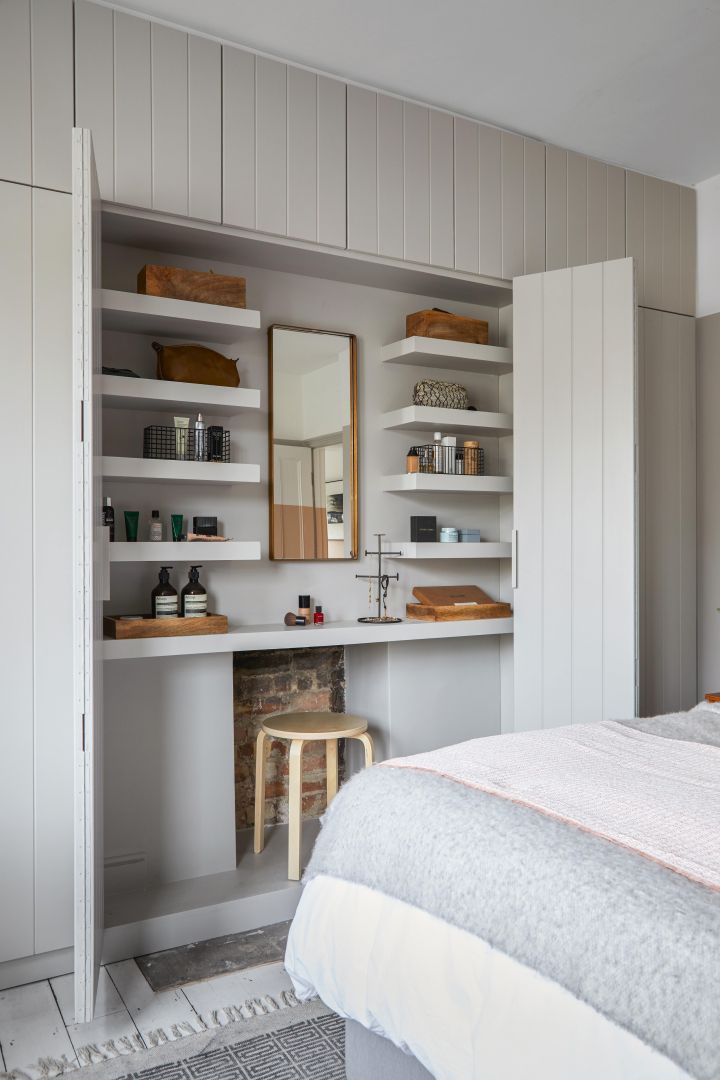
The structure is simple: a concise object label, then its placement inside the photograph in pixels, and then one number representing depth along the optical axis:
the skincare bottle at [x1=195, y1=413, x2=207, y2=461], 2.91
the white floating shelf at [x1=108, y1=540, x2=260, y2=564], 2.71
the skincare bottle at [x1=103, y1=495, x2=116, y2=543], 2.73
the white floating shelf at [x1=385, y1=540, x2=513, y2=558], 3.36
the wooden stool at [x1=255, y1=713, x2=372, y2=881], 2.86
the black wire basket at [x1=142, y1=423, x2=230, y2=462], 2.87
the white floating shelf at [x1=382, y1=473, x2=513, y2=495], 3.32
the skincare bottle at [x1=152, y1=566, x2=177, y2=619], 2.81
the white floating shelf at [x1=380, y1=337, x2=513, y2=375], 3.33
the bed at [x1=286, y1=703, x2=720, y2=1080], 1.08
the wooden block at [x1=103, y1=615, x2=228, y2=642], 2.68
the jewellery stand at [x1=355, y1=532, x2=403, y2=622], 3.33
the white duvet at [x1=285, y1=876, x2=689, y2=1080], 1.11
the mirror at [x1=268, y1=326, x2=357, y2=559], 3.23
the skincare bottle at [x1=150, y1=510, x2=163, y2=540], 2.86
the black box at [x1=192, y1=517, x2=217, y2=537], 2.96
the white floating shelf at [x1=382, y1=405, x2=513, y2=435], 3.31
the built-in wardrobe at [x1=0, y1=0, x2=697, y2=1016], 2.45
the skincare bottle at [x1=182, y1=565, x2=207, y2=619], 2.87
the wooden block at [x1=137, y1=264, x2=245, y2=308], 2.80
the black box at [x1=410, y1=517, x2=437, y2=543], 3.44
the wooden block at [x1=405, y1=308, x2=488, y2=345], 3.39
